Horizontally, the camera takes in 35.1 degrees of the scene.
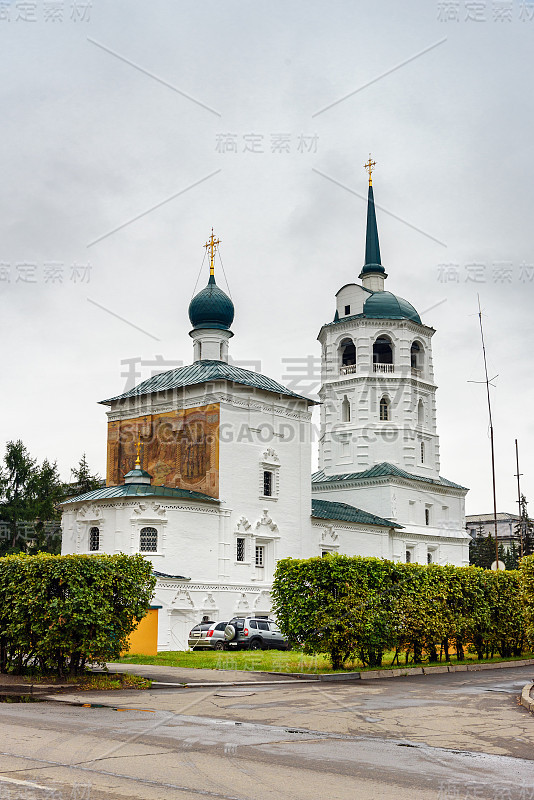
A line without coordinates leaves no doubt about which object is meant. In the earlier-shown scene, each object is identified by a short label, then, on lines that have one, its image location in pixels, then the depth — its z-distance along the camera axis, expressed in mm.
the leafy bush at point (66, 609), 17922
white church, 38125
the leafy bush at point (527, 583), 19625
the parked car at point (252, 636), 30641
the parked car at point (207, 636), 32312
